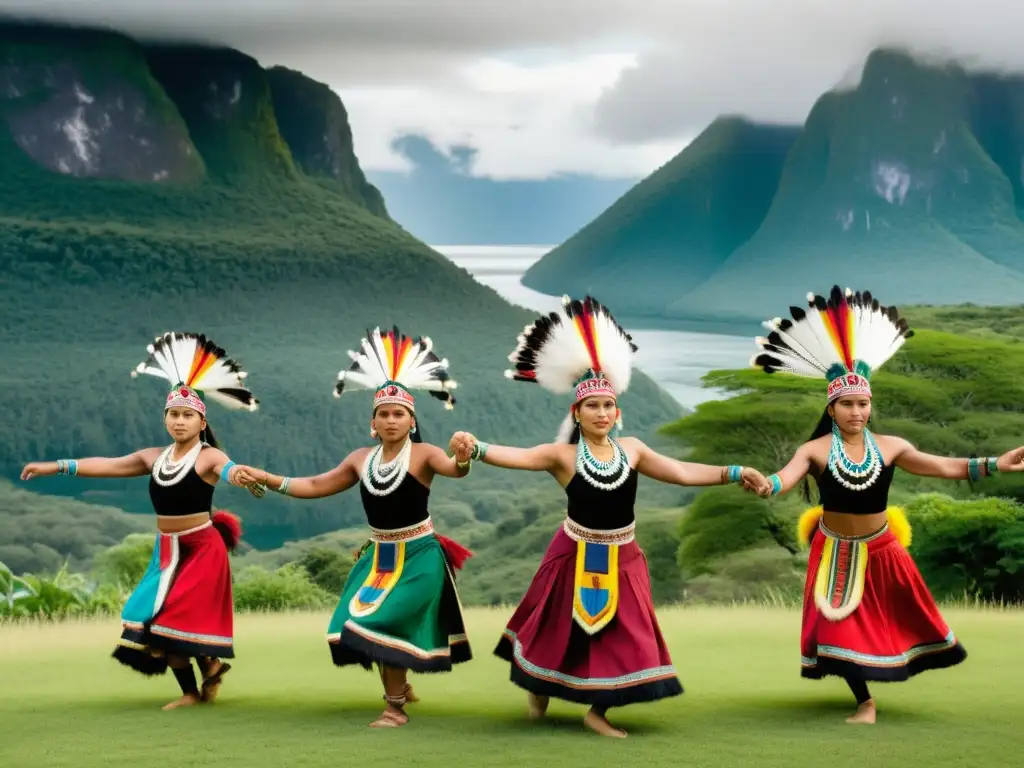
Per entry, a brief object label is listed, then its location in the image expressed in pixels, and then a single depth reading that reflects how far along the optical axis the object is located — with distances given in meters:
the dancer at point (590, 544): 5.59
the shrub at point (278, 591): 18.75
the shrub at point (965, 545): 15.77
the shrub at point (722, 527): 20.52
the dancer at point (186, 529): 6.19
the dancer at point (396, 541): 5.82
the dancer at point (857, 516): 5.81
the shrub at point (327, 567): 23.69
